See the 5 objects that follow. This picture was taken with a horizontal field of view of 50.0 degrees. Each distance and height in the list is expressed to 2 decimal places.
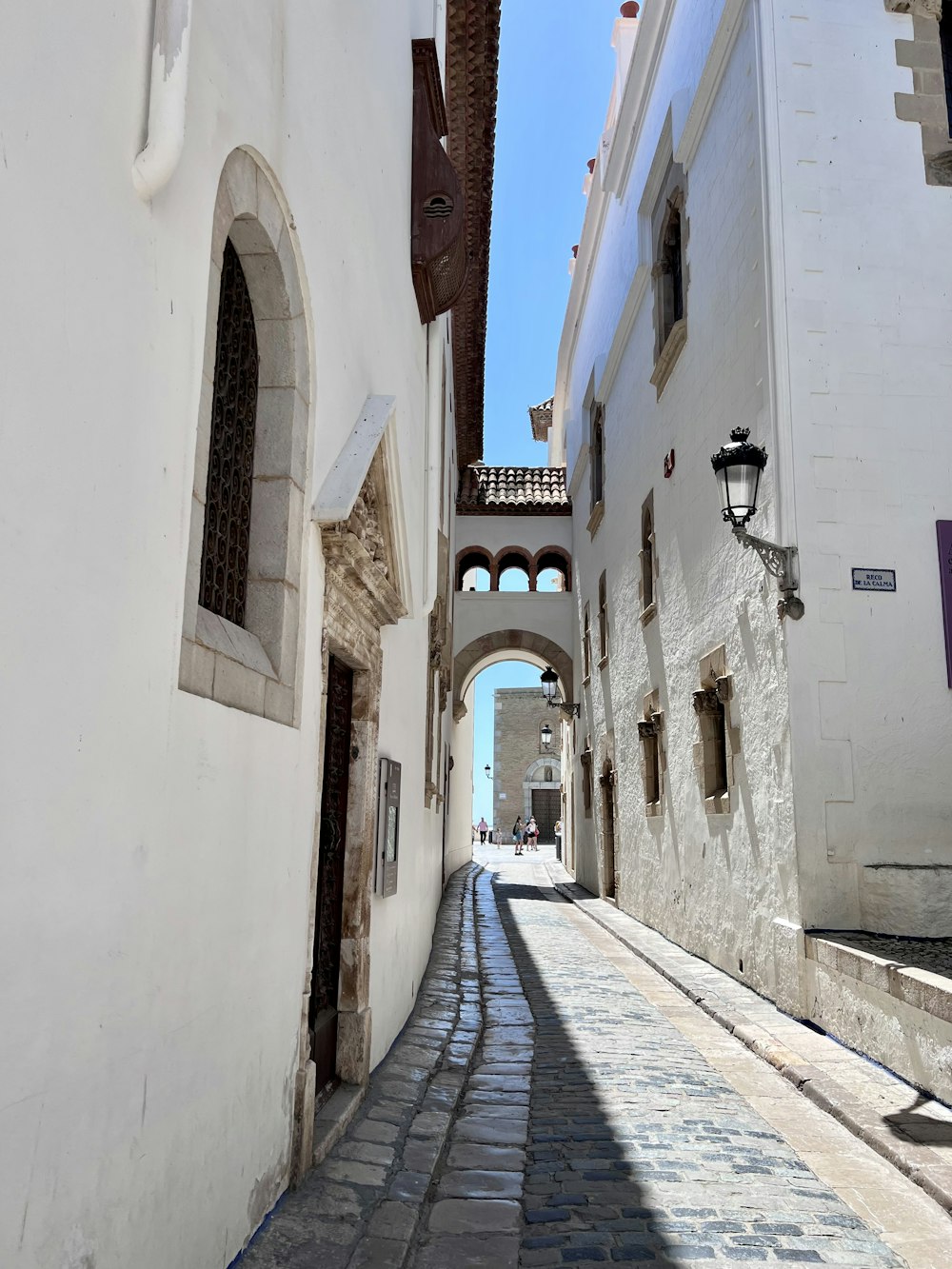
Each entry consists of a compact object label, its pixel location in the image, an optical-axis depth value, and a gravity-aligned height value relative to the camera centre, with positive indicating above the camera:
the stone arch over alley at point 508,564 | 19.77 +5.26
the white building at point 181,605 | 1.72 +0.52
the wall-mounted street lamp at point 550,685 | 19.43 +2.84
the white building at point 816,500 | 6.46 +2.38
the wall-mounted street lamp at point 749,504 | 6.66 +2.15
